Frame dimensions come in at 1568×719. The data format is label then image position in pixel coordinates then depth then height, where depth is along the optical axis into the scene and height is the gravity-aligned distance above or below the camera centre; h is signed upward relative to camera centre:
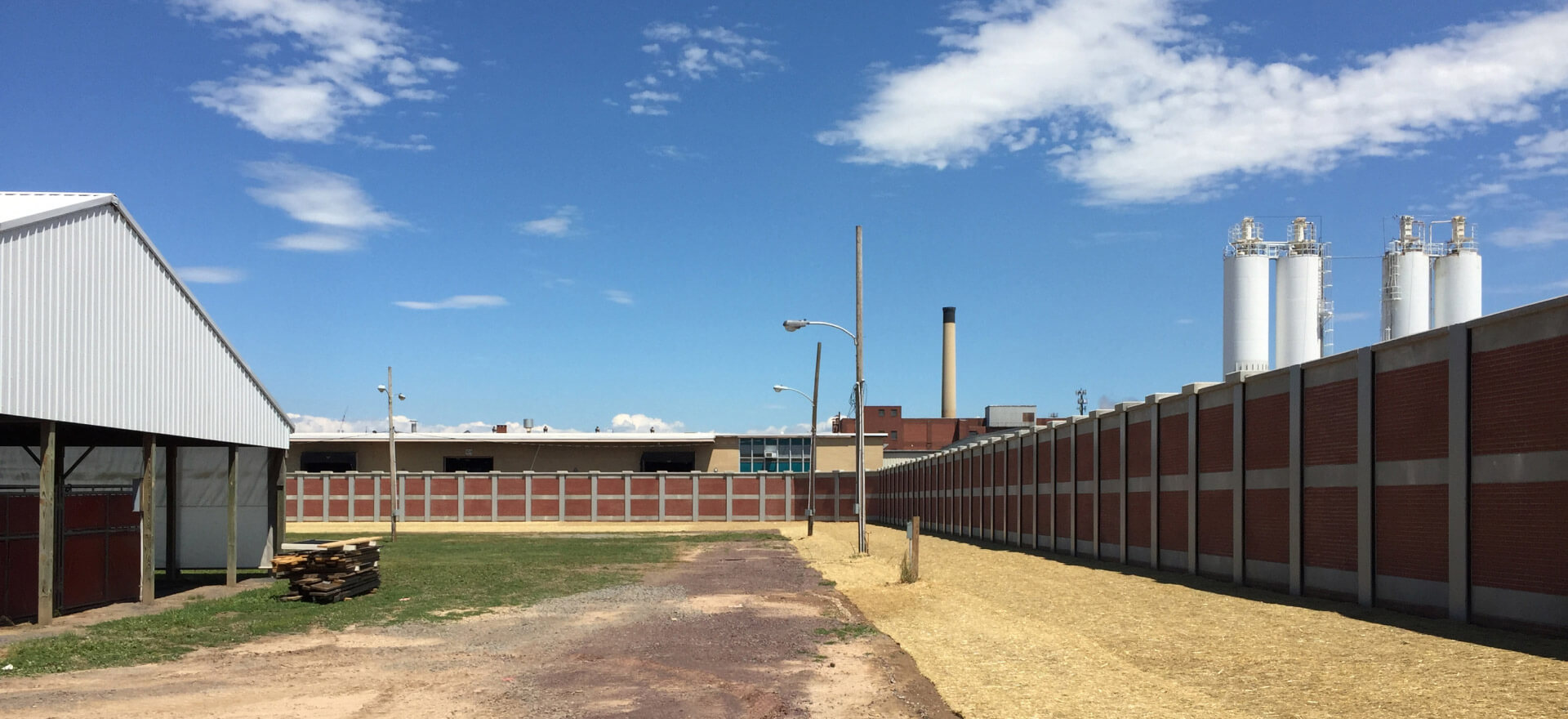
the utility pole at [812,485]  52.92 -4.12
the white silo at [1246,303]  65.25 +5.89
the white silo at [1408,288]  62.97 +6.51
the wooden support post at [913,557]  24.47 -3.38
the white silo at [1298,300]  65.00 +6.06
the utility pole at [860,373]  35.03 +0.86
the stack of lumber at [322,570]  21.58 -3.37
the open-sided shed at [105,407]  17.88 -0.20
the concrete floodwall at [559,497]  78.12 -6.79
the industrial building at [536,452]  87.88 -4.21
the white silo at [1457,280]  61.12 +6.82
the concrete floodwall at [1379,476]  15.42 -1.28
